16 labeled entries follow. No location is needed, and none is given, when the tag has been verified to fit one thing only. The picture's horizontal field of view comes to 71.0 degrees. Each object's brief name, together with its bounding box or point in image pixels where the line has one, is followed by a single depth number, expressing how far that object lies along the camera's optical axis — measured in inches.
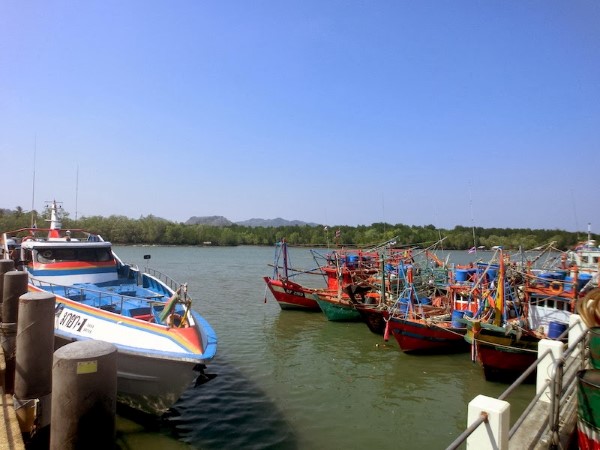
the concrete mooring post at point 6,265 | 536.7
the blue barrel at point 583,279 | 628.9
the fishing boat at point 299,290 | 1075.3
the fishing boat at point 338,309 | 947.3
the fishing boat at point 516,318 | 575.2
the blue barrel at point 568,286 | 592.8
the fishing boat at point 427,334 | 687.1
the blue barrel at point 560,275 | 665.0
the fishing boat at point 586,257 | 789.2
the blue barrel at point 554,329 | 563.2
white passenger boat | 386.0
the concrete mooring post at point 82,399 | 227.6
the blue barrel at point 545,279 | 619.5
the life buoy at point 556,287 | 605.8
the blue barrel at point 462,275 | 775.7
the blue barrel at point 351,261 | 1166.3
